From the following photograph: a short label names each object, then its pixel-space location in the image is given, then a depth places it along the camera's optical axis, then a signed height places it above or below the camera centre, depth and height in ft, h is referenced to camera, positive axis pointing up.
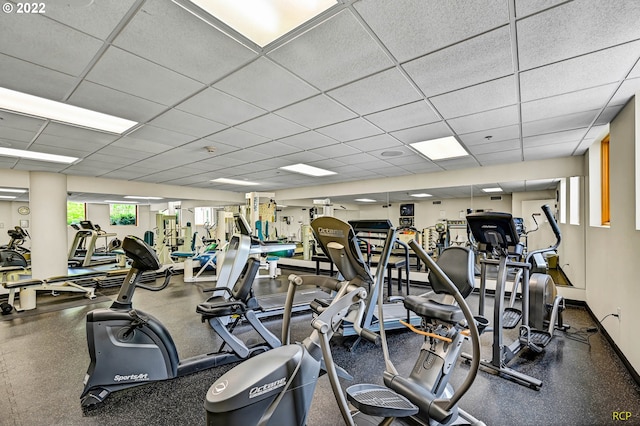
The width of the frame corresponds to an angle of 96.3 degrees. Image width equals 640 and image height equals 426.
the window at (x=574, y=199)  14.84 +0.72
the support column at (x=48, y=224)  17.61 -0.66
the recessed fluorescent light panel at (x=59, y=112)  8.15 +3.26
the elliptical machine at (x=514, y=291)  8.48 -2.97
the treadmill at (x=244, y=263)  12.66 -2.34
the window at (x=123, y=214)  39.32 -0.02
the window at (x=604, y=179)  12.22 +1.46
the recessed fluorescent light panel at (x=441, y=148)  12.65 +3.11
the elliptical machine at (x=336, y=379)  4.22 -2.78
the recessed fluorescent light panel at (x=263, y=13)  4.71 +3.46
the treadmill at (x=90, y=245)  22.08 -2.39
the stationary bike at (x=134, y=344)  7.34 -3.55
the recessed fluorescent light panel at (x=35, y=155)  13.51 +2.94
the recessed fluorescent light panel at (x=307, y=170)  17.60 +2.85
